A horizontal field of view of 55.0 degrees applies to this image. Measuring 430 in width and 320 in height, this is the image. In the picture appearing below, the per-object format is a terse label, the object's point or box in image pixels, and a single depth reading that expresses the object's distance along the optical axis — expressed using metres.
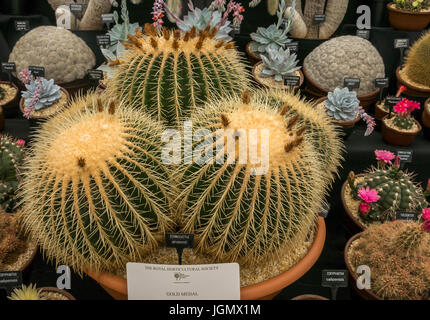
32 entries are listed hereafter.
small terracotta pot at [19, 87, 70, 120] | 1.62
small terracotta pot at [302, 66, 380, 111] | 1.84
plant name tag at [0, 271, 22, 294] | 1.01
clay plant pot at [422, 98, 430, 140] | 1.70
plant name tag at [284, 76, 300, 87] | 1.75
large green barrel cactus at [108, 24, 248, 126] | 1.05
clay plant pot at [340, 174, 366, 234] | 1.42
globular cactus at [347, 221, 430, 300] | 1.08
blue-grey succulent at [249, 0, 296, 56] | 1.94
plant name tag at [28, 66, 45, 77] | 1.75
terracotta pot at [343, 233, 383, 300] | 1.10
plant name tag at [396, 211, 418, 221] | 1.33
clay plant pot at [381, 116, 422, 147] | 1.65
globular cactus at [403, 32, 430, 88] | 1.86
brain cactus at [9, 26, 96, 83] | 1.85
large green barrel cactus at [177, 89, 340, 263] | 0.83
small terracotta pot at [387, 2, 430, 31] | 1.98
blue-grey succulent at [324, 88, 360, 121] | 1.61
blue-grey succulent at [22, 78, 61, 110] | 1.63
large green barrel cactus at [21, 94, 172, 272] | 0.82
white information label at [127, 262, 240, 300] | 0.91
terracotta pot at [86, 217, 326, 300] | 0.94
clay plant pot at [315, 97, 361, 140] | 1.61
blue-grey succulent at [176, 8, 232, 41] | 1.68
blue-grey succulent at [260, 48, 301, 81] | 1.85
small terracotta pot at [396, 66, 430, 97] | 1.85
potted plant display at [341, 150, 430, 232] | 1.43
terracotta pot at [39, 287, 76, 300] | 1.00
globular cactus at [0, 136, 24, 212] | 1.29
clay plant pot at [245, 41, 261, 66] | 2.02
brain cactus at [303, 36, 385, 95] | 1.88
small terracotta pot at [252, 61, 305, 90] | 1.77
